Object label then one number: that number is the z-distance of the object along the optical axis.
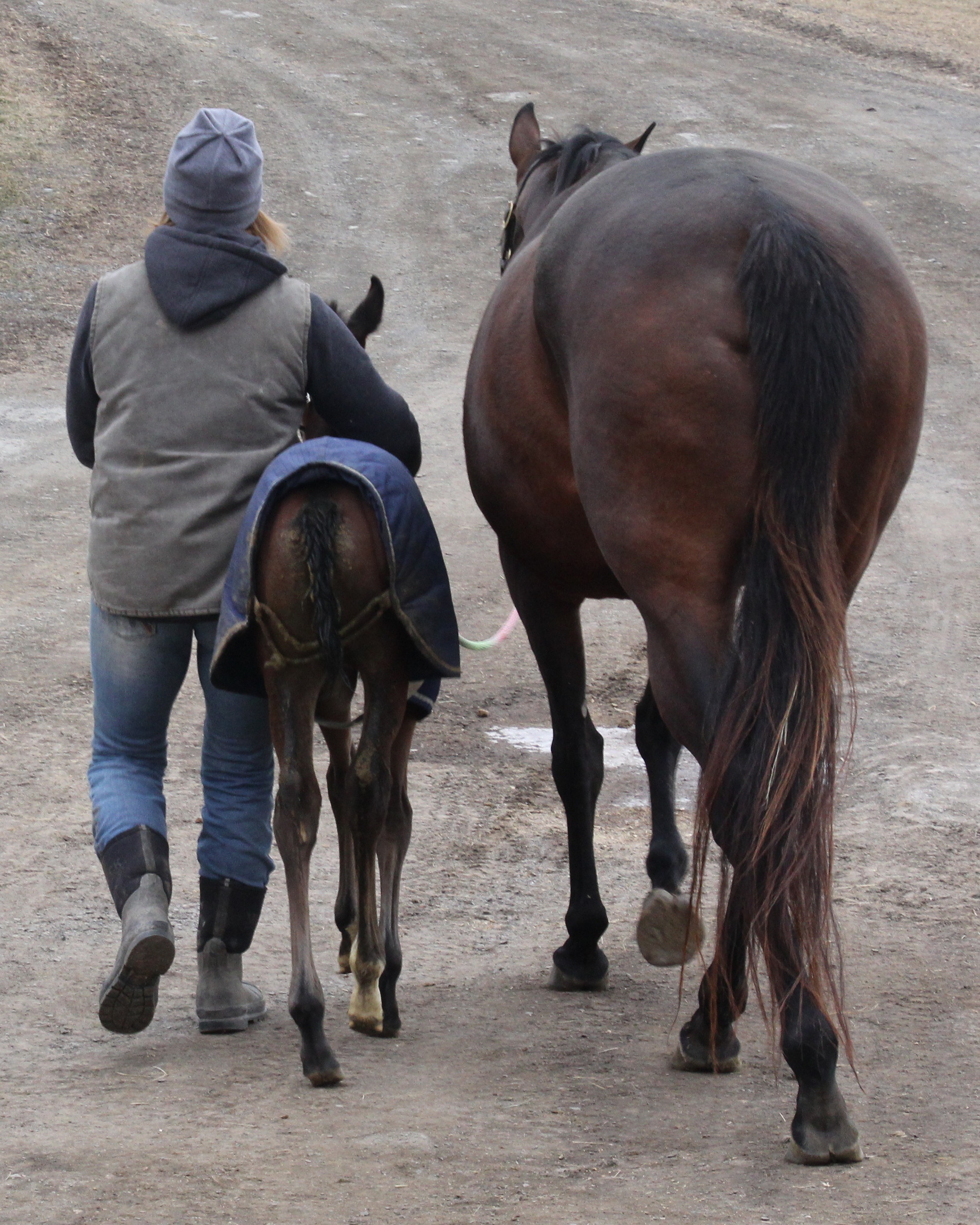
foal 6.08
